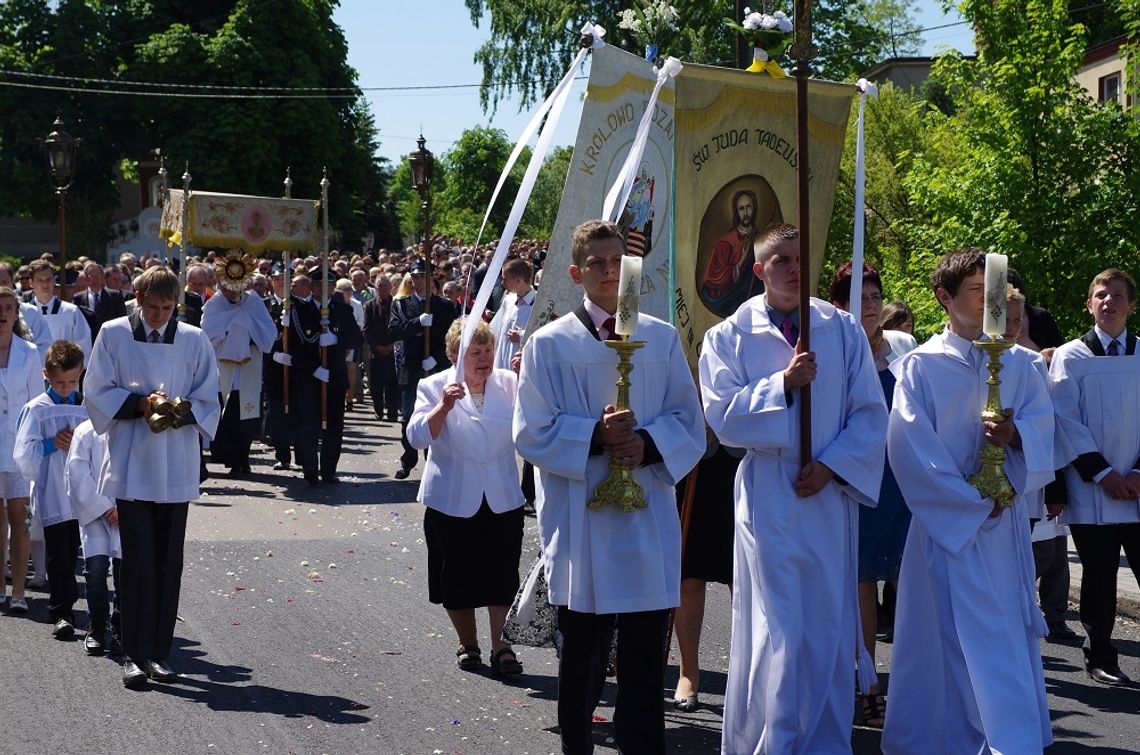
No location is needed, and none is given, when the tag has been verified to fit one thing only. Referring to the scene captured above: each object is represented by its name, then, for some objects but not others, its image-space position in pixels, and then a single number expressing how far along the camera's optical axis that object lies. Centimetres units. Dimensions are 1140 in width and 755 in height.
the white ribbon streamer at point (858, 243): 719
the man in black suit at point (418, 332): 1800
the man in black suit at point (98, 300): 1731
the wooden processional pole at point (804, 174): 612
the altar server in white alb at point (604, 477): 610
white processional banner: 814
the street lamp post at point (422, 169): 2170
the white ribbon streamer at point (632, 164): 735
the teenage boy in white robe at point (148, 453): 812
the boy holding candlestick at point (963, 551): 628
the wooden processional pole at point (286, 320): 1681
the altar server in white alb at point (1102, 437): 828
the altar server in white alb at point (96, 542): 883
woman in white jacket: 832
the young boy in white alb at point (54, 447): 958
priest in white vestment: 1681
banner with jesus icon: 800
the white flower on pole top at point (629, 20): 848
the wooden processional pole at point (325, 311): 1636
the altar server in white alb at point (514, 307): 1214
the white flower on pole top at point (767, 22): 718
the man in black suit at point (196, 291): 1742
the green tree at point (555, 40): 4275
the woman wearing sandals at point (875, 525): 787
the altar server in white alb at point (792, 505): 615
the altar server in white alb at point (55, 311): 1428
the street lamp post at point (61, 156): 1748
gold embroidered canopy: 1788
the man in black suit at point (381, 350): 2130
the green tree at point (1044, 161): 1362
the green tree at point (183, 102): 4959
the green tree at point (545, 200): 6122
